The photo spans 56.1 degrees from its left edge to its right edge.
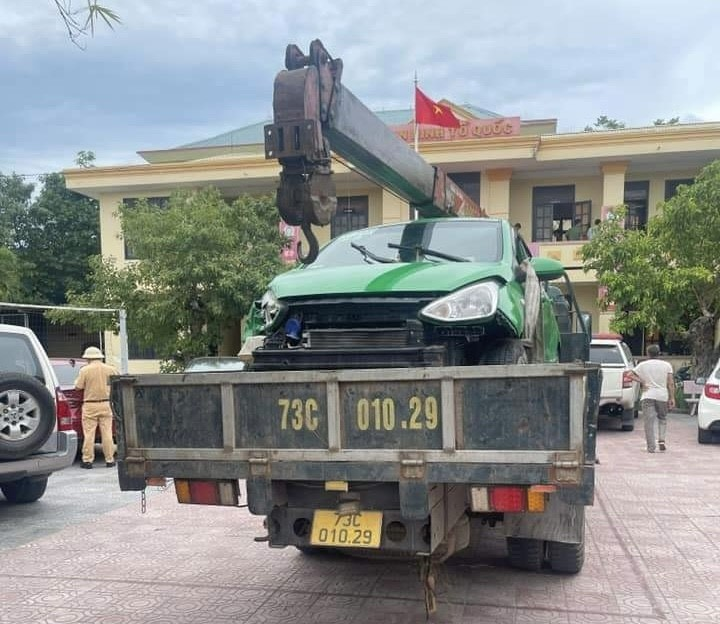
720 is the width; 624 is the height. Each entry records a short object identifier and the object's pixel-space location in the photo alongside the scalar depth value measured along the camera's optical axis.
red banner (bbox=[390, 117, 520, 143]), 20.05
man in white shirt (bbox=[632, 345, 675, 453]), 9.95
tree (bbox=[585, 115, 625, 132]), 31.19
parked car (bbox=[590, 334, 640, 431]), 12.08
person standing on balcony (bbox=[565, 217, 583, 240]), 21.67
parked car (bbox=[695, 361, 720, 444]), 10.56
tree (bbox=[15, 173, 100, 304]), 27.38
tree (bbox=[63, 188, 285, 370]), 14.80
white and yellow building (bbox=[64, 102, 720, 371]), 19.59
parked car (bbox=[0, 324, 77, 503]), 6.01
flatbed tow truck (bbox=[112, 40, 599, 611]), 3.00
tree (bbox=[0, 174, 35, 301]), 26.36
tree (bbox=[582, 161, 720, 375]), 14.40
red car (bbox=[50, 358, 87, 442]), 6.89
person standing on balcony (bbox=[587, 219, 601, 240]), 16.49
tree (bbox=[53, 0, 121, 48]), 2.42
